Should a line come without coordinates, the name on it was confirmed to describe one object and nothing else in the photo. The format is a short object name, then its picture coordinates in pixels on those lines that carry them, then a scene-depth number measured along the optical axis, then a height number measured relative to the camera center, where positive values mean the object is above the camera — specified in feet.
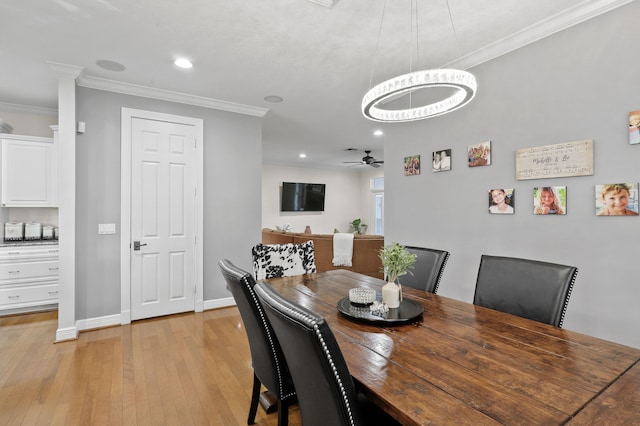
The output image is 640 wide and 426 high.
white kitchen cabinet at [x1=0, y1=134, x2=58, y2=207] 12.15 +1.48
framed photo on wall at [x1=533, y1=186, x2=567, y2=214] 7.42 +0.32
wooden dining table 2.80 -1.78
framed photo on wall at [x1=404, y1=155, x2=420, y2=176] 11.34 +1.72
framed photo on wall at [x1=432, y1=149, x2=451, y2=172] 10.24 +1.73
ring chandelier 5.15 +2.17
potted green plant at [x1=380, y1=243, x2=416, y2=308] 5.45 -1.00
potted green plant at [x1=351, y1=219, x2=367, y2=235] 30.78 -1.48
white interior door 11.59 -0.33
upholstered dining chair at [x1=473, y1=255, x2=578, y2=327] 5.26 -1.38
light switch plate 11.03 -0.68
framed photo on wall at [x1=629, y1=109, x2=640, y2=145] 6.29 +1.76
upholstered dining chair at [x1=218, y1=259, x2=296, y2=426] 4.86 -2.13
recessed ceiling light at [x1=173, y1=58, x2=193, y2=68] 9.42 +4.51
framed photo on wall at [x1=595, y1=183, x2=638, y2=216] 6.38 +0.30
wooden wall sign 7.05 +1.28
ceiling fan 22.28 +3.71
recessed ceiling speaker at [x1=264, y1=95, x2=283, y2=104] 12.50 +4.54
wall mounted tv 28.12 +1.28
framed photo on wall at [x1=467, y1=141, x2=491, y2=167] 9.04 +1.73
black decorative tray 4.93 -1.72
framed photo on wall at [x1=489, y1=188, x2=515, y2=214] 8.45 +0.32
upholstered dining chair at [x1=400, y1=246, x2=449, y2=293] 7.27 -1.39
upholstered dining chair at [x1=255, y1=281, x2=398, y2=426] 2.88 -1.51
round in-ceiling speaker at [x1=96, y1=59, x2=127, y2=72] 9.52 +4.51
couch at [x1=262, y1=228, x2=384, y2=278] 17.39 -2.30
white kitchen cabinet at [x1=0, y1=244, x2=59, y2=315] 11.75 -2.66
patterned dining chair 8.91 -1.46
